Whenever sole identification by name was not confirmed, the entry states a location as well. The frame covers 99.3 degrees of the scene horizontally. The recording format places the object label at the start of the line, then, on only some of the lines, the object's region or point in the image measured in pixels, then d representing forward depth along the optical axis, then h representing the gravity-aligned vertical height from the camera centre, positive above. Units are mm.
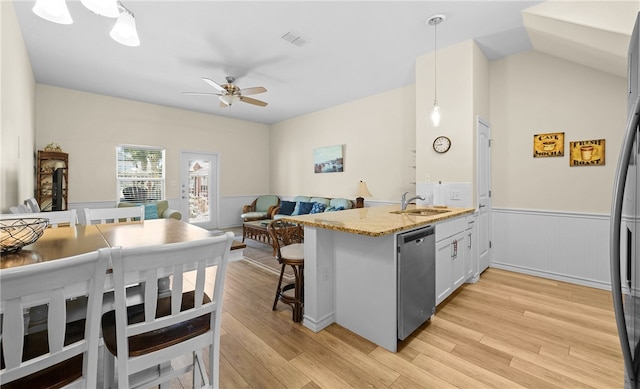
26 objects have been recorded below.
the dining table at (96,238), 1136 -243
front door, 6426 +143
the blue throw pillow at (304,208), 5905 -320
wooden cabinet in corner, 4102 +329
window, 5603 +459
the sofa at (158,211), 4989 -313
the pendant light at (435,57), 2791 +1741
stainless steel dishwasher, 1974 -671
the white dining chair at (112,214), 2271 -168
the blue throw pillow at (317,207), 5586 -297
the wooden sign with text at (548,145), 3318 +587
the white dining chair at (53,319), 702 -359
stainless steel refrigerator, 894 -192
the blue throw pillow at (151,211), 4965 -309
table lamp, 5133 -1
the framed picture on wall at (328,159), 5945 +766
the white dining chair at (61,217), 2090 -177
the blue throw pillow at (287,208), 6375 -342
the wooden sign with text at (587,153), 3076 +450
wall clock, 3413 +618
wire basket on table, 1153 -174
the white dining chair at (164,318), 959 -510
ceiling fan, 3787 +1445
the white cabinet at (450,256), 2508 -643
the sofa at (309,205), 5507 -260
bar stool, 2393 -617
